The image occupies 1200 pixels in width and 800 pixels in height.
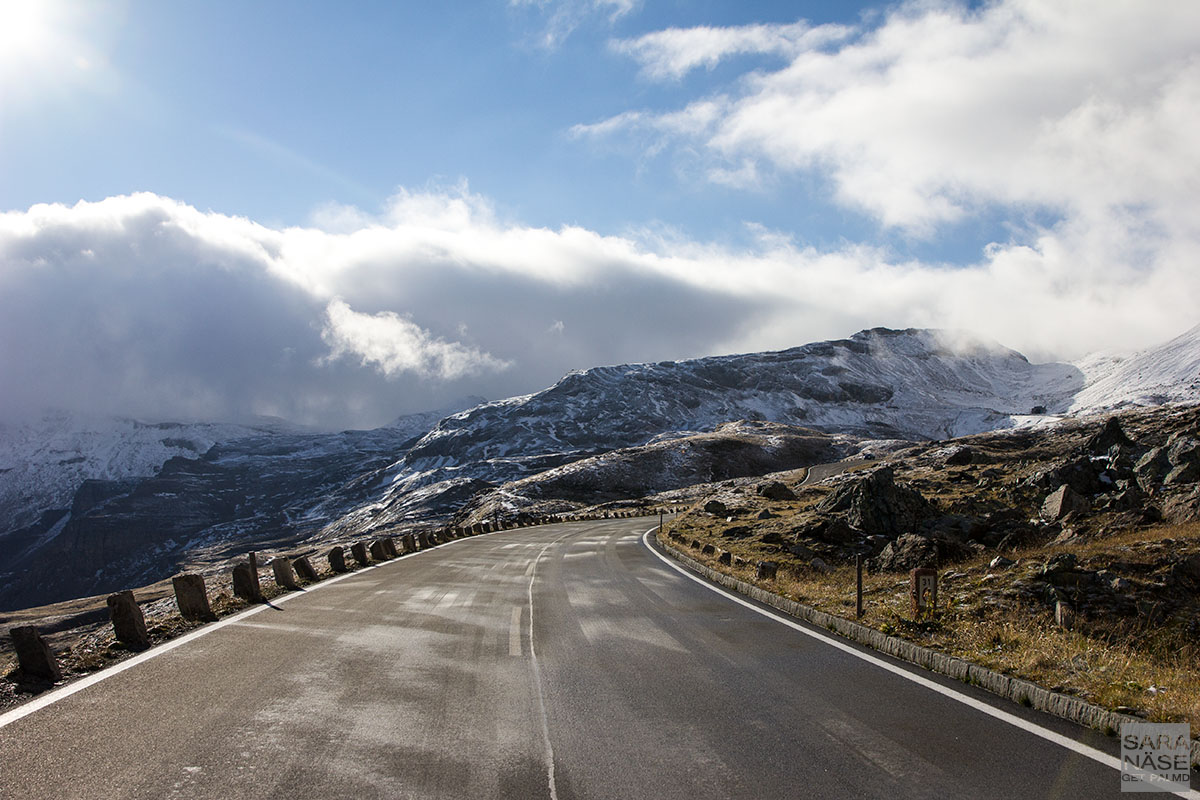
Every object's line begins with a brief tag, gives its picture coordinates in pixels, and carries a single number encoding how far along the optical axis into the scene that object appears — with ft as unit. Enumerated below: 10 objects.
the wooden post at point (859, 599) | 35.06
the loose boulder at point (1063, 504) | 67.15
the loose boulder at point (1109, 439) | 97.14
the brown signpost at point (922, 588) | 33.06
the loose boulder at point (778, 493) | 163.27
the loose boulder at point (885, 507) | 78.89
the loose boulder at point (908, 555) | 51.60
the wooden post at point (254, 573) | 48.49
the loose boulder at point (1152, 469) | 71.45
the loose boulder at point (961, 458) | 181.78
